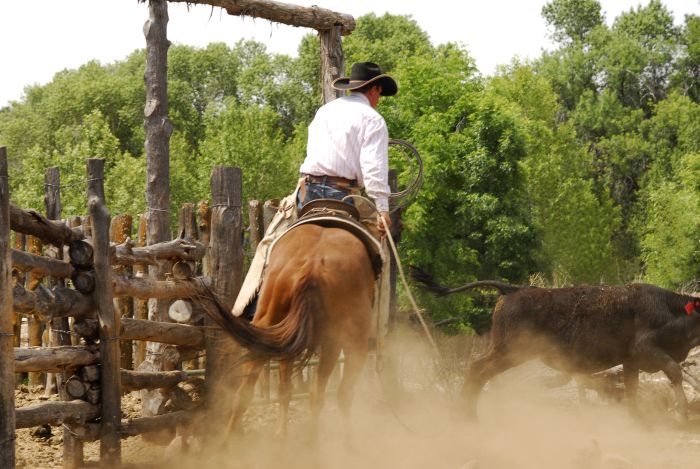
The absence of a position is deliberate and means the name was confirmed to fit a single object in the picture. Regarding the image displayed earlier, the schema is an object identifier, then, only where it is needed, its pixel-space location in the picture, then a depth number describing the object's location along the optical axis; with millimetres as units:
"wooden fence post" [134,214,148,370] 18109
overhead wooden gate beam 20078
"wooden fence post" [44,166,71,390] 14062
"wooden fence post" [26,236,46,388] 21219
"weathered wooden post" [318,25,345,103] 20656
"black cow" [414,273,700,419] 17750
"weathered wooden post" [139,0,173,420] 21350
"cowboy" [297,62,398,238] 13461
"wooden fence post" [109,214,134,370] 19297
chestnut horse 11750
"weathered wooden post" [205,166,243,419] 14516
